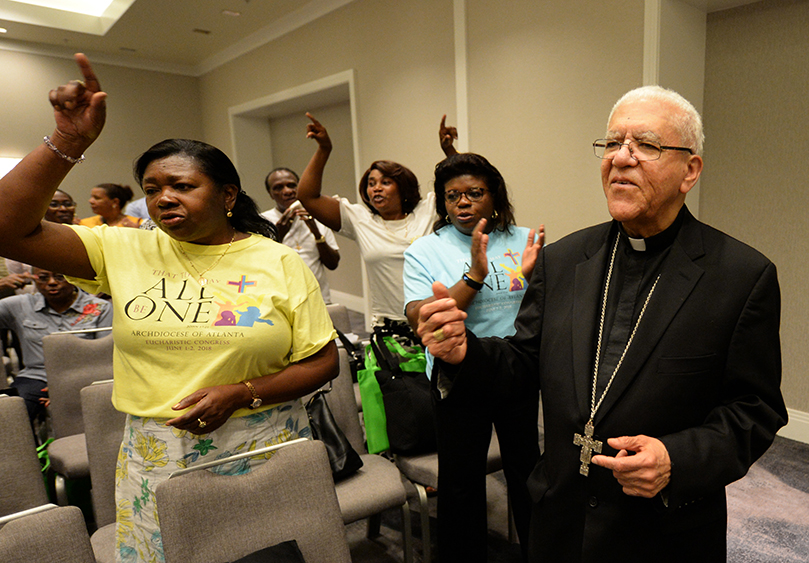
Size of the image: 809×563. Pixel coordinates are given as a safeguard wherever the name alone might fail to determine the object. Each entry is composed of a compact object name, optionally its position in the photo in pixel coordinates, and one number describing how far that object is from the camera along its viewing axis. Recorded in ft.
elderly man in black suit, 3.19
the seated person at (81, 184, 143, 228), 13.89
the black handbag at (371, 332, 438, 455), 6.41
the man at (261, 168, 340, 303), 10.80
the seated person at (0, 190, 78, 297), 10.63
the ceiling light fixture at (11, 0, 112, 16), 20.09
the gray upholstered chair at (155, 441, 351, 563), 3.84
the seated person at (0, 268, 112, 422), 9.20
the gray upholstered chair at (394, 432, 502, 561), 6.06
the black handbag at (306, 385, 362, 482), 6.09
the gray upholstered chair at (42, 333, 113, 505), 7.56
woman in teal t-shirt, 5.61
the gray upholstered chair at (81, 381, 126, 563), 5.55
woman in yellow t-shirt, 4.12
